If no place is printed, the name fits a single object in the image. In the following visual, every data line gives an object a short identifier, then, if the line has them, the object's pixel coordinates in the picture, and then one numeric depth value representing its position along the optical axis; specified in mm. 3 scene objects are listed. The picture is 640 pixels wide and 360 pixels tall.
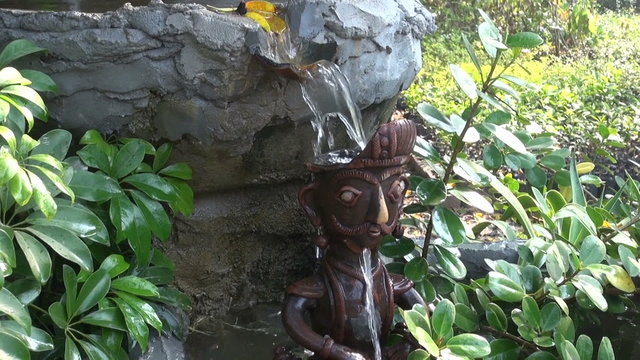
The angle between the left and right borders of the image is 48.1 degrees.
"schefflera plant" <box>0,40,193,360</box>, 1570
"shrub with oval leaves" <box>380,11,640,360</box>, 1892
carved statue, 1794
